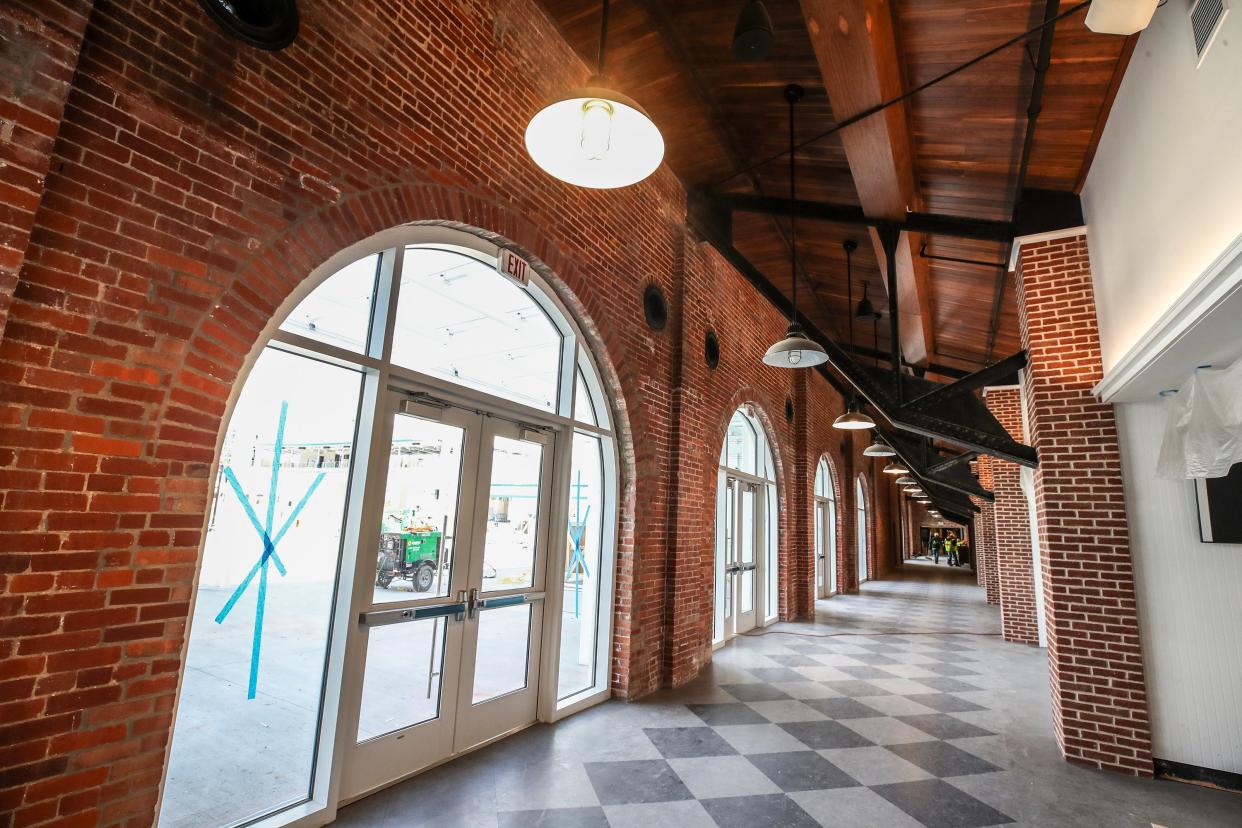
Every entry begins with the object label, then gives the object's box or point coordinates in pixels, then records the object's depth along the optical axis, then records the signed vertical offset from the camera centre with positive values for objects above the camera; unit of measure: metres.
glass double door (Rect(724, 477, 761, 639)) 7.90 -0.36
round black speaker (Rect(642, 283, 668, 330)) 5.41 +1.95
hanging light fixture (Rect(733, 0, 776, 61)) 3.19 +2.61
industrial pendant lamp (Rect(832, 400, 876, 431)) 7.63 +1.41
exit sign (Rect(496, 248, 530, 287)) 3.94 +1.64
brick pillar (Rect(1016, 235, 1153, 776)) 3.99 +0.07
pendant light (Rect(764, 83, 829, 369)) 4.62 +1.40
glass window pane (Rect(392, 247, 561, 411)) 3.56 +1.22
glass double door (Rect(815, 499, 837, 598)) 12.26 -0.34
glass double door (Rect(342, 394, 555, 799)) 3.24 -0.46
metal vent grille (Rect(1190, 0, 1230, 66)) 2.58 +2.32
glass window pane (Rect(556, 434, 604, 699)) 4.83 -0.38
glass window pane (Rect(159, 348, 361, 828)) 2.62 -0.47
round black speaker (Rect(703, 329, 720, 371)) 6.46 +1.89
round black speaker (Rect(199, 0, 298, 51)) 2.38 +1.96
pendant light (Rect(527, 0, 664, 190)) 2.17 +1.43
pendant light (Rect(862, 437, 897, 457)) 10.13 +1.42
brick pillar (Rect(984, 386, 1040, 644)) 8.35 +0.03
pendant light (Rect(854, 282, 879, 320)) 8.04 +2.97
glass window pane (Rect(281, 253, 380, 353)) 2.91 +1.01
